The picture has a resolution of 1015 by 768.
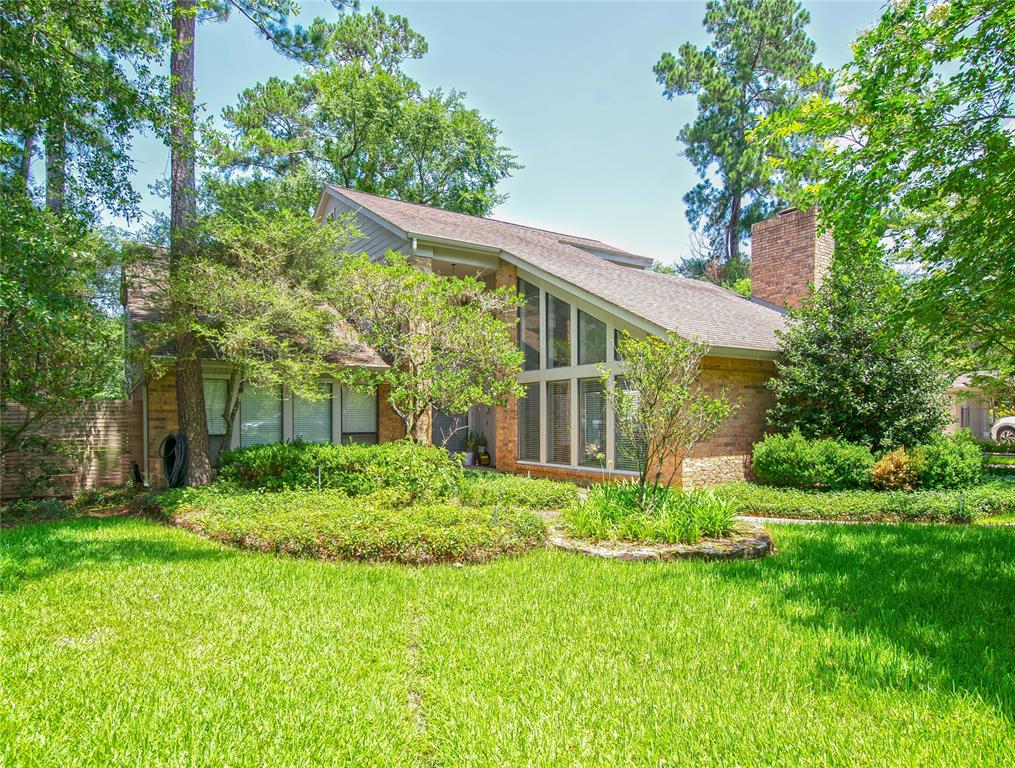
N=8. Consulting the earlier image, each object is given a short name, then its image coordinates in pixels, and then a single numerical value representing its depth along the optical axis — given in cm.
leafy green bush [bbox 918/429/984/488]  1052
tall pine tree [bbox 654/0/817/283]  2986
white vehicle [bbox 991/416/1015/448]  2344
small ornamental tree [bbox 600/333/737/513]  747
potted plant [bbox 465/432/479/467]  1549
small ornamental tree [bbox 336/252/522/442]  1041
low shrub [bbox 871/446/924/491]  1035
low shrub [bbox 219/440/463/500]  953
